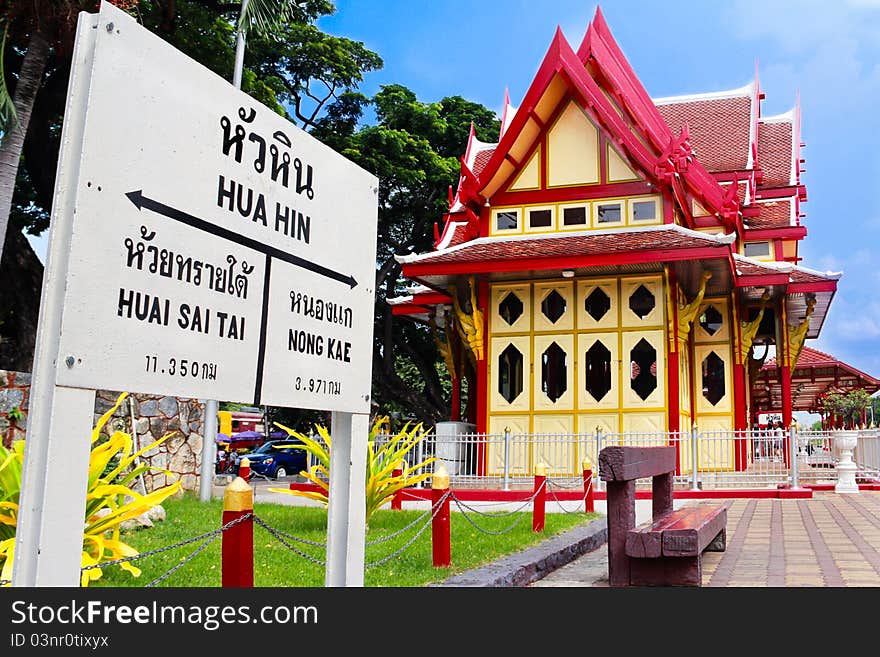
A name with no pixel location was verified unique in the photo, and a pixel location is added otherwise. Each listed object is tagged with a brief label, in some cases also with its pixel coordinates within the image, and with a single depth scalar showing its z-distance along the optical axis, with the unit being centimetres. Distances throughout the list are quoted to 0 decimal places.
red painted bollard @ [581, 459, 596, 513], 1100
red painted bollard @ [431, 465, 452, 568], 598
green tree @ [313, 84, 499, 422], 2573
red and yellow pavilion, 1487
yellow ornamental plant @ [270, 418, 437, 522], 862
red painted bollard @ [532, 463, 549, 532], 845
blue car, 2938
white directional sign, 234
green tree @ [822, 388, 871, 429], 3007
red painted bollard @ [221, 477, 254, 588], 330
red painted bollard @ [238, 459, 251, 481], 1149
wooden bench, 520
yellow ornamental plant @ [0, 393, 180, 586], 464
